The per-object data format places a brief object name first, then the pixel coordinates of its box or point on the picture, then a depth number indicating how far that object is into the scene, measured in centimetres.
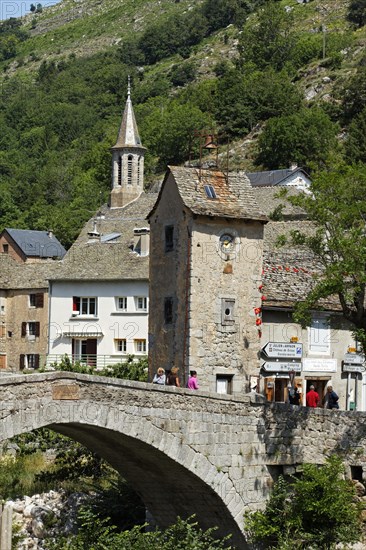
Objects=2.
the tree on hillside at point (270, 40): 15625
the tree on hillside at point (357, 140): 10612
